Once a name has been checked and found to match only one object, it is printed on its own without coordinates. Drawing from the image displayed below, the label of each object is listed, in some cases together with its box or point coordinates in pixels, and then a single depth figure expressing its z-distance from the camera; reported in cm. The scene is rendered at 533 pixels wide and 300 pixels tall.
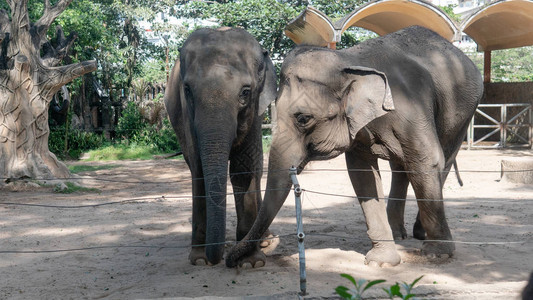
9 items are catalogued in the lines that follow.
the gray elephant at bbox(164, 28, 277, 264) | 471
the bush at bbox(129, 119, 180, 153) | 1995
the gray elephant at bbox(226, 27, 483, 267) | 462
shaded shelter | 1511
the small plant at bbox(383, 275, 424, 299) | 202
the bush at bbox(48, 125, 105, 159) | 1886
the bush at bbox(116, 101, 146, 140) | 2172
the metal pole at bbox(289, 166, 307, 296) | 364
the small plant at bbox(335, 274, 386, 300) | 207
